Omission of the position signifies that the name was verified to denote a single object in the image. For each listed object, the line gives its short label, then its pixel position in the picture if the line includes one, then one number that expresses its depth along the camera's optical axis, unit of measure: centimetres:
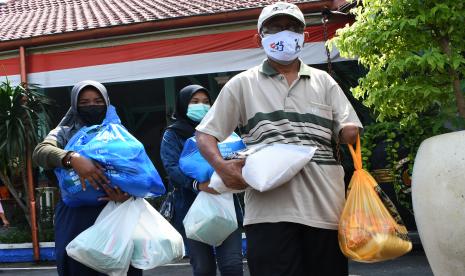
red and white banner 790
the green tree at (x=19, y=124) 793
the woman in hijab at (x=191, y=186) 378
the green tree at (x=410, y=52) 362
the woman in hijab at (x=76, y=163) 308
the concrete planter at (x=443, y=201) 323
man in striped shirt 247
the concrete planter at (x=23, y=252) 809
